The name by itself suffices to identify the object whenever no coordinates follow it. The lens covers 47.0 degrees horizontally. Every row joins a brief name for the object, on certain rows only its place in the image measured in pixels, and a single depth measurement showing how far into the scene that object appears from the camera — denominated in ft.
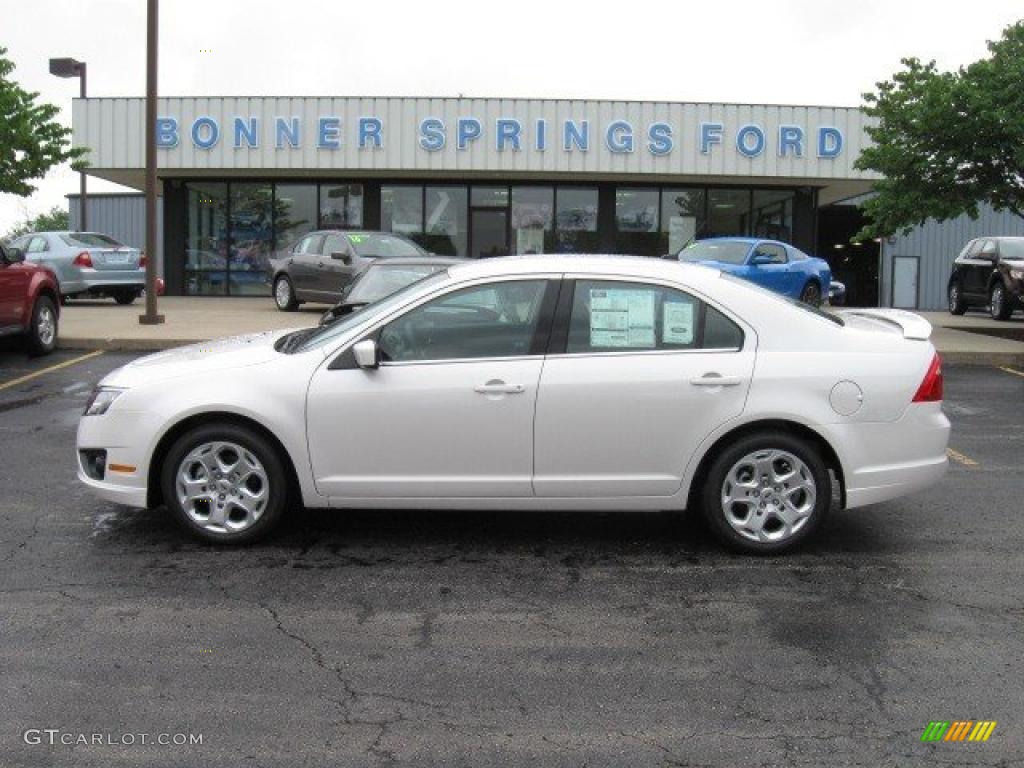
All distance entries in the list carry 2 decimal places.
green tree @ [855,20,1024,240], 53.98
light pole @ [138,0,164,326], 57.72
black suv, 71.97
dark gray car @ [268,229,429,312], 65.57
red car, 44.37
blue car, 66.23
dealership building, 83.87
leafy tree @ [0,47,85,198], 65.16
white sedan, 18.97
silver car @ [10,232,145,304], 73.56
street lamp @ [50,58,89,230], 96.12
